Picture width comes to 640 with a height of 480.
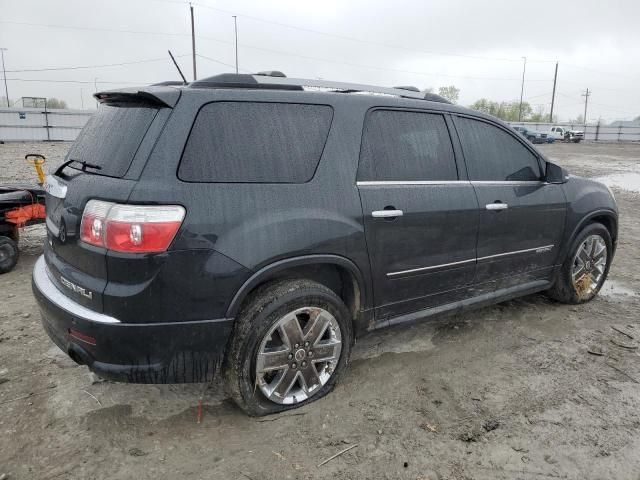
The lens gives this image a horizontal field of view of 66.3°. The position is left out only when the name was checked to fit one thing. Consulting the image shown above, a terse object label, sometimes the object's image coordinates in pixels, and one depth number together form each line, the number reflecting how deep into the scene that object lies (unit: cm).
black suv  239
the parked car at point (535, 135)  3900
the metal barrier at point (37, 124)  2758
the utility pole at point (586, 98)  9501
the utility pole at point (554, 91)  7288
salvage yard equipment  532
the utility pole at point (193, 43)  3738
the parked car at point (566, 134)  4488
